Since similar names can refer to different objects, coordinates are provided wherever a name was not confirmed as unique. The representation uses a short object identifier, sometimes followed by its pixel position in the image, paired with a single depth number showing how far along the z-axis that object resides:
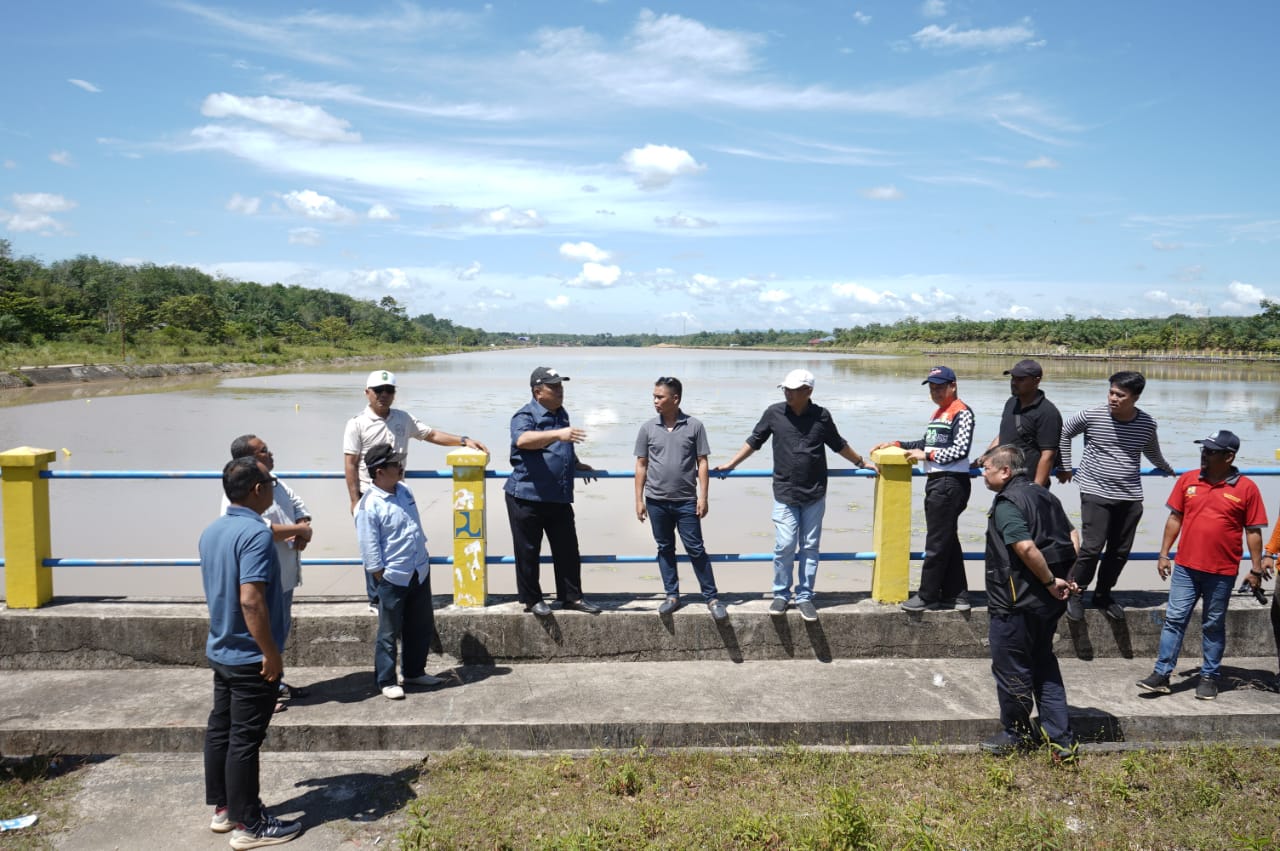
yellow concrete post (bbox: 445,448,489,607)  5.16
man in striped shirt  5.02
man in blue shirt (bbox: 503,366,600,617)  5.00
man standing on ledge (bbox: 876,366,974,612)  5.06
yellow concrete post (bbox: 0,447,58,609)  4.98
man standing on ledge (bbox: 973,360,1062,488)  5.09
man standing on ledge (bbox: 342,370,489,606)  5.12
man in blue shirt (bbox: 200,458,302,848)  3.28
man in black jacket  3.96
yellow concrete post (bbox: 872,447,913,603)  5.26
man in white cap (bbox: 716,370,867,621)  5.07
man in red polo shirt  4.52
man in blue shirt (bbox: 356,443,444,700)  4.37
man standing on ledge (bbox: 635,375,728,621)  5.06
